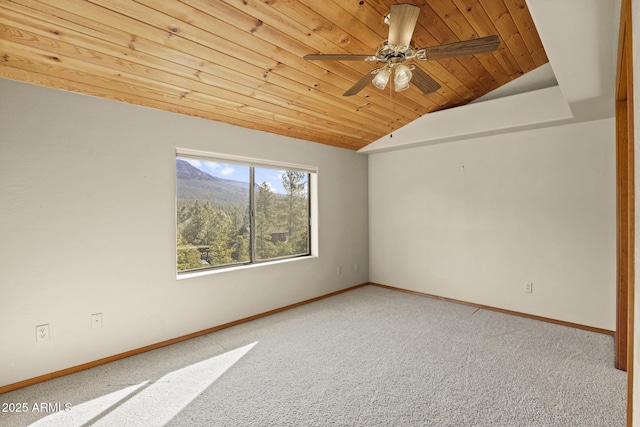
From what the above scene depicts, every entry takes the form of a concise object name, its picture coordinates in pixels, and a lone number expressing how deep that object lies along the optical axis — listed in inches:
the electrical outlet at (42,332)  91.5
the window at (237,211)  128.9
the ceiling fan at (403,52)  66.4
